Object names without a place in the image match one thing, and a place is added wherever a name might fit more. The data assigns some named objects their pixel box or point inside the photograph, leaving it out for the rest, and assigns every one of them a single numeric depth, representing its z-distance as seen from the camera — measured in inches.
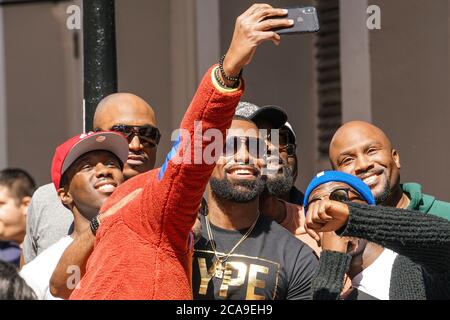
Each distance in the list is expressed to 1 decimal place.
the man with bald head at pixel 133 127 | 435.5
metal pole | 417.7
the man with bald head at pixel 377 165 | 422.0
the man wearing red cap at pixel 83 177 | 407.5
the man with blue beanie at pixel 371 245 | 321.4
